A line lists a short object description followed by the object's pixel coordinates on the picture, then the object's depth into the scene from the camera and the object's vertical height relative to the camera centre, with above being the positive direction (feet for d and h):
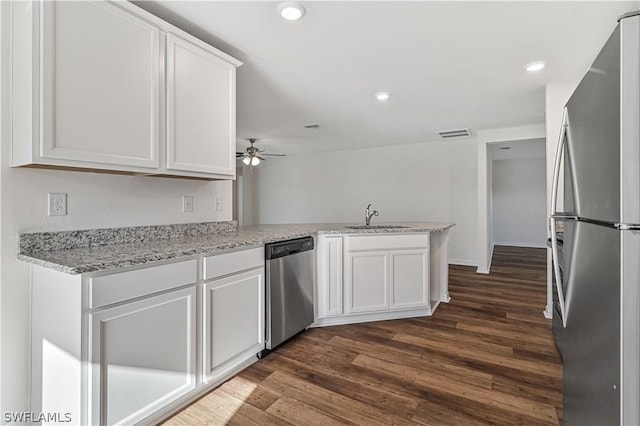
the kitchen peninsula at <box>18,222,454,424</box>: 4.07 -1.69
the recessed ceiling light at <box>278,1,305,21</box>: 5.58 +3.94
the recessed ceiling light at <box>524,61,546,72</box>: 8.05 +4.08
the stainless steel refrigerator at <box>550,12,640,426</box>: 2.52 -0.24
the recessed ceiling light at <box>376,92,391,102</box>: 10.30 +4.18
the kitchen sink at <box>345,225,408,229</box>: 10.12 -0.51
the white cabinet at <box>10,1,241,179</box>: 4.32 +2.11
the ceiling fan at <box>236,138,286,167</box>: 15.51 +2.99
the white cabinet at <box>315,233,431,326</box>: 9.02 -2.03
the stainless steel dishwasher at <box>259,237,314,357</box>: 7.18 -2.02
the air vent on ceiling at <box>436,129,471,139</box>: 15.62 +4.32
